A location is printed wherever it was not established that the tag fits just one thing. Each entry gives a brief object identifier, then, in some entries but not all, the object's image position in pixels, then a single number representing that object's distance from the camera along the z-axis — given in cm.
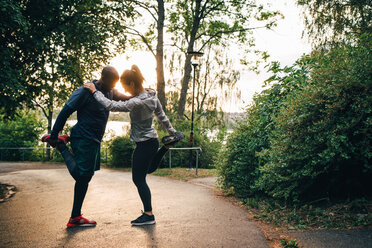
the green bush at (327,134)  377
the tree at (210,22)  1953
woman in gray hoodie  403
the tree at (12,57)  557
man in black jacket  386
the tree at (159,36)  1702
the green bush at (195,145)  1402
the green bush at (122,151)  1375
